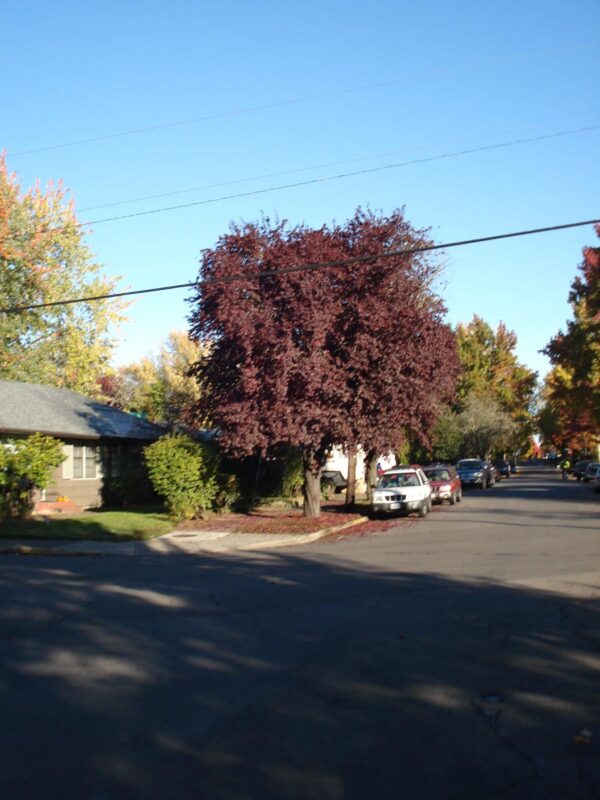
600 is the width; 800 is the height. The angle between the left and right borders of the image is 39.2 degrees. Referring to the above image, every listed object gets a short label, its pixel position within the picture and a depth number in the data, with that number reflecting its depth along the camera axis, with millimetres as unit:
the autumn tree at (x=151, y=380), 46094
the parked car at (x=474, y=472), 48938
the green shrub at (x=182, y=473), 24688
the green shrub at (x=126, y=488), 32438
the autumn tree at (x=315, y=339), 22641
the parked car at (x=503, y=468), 75469
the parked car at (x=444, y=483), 33438
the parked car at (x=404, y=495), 26953
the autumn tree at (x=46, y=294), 44375
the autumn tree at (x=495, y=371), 74125
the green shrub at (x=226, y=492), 27172
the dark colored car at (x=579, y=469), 63075
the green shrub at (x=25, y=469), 24109
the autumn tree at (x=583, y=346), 41625
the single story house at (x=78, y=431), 29984
